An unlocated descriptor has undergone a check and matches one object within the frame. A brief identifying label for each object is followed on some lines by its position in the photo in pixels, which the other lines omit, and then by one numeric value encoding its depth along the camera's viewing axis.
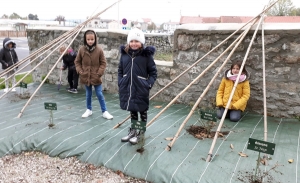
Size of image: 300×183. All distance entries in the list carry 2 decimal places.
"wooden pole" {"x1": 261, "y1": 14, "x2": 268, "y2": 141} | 3.32
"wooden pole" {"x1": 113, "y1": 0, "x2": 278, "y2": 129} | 3.65
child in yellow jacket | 3.71
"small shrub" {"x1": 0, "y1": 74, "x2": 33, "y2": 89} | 6.69
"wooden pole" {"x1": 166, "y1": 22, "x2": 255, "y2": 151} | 3.58
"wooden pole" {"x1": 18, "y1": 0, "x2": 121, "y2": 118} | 4.98
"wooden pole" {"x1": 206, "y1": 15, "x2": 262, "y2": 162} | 2.72
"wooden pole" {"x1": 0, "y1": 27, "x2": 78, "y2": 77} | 4.73
